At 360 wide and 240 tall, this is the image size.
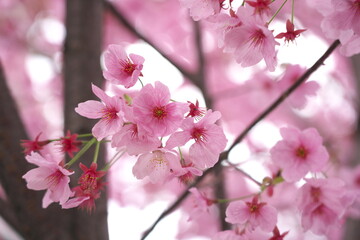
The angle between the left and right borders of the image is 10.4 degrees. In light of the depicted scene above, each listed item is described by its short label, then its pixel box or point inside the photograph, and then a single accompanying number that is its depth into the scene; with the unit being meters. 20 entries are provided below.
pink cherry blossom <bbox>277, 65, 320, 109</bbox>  1.41
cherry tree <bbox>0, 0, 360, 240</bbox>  1.27
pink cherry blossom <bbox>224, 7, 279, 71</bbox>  1.26
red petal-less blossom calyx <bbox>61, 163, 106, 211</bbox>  1.27
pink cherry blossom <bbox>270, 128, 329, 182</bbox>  1.32
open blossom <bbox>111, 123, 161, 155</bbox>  1.26
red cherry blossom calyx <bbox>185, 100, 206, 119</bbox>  1.28
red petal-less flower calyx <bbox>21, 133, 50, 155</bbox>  1.31
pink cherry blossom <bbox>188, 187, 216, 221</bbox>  1.34
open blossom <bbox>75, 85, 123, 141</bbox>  1.27
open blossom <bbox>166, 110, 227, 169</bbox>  1.27
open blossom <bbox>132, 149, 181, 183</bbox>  1.27
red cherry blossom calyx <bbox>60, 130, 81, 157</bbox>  1.30
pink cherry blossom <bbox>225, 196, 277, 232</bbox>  1.31
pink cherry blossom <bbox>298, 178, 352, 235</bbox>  1.32
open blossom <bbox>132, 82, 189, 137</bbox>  1.26
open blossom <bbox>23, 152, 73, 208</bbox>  1.28
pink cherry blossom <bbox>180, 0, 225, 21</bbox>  1.28
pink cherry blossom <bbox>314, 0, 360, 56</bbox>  1.27
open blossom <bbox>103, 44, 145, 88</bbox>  1.28
